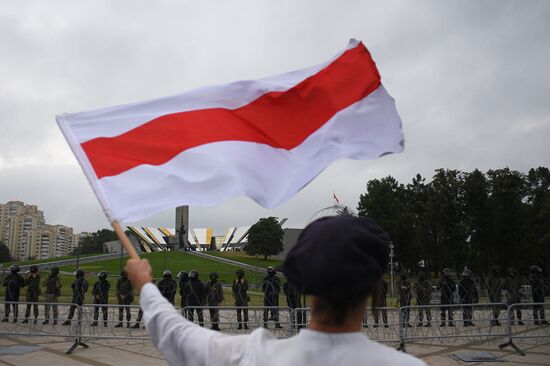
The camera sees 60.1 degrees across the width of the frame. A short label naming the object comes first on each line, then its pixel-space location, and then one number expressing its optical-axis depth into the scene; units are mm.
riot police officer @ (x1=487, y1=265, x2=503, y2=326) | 16453
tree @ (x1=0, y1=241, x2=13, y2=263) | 87250
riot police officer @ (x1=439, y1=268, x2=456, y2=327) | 15820
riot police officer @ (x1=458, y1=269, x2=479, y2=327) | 15586
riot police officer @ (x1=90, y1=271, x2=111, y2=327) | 15852
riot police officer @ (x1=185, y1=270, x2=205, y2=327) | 15344
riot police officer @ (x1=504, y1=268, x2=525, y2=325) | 16984
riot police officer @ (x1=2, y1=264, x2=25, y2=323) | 16500
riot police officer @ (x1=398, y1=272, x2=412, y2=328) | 15884
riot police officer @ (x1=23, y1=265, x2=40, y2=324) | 16531
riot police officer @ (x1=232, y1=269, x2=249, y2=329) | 15695
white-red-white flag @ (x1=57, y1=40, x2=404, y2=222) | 2963
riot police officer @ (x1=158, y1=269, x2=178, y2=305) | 15289
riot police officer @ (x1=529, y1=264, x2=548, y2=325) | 14991
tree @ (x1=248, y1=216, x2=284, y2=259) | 77062
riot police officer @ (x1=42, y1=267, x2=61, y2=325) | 16594
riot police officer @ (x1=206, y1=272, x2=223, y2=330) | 15594
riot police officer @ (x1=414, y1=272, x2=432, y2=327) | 16922
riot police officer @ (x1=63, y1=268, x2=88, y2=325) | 15121
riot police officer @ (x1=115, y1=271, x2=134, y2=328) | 16578
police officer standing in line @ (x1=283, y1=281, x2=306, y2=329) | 14422
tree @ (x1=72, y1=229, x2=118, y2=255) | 127375
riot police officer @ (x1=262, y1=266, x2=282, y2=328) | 15312
